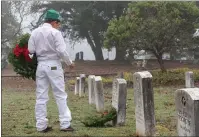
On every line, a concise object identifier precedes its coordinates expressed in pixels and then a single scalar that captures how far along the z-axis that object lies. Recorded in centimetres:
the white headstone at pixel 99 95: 1089
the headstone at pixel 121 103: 800
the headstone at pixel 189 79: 1572
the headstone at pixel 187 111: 482
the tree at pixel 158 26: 2527
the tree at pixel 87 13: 3866
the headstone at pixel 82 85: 1812
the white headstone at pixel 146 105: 650
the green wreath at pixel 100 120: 789
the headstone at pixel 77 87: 1960
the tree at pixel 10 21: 3738
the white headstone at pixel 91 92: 1337
